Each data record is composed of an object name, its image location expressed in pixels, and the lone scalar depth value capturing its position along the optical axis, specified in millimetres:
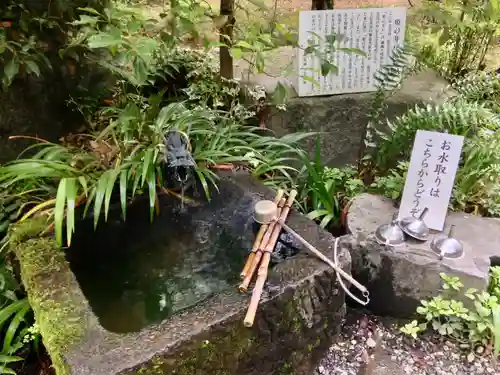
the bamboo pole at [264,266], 2154
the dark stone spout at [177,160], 2672
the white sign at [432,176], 2887
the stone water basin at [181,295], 2035
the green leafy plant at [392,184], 3338
